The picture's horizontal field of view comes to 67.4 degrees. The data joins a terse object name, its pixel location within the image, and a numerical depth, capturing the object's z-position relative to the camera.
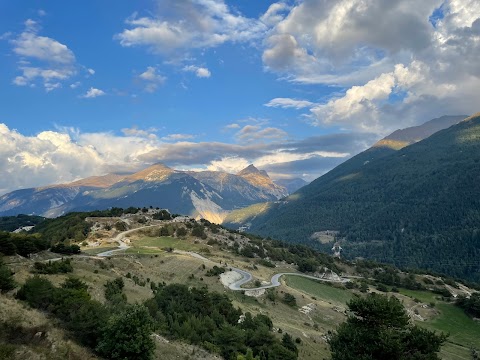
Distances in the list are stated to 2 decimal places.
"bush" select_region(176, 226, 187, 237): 147.09
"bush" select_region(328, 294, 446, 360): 35.50
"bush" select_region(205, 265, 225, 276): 90.62
